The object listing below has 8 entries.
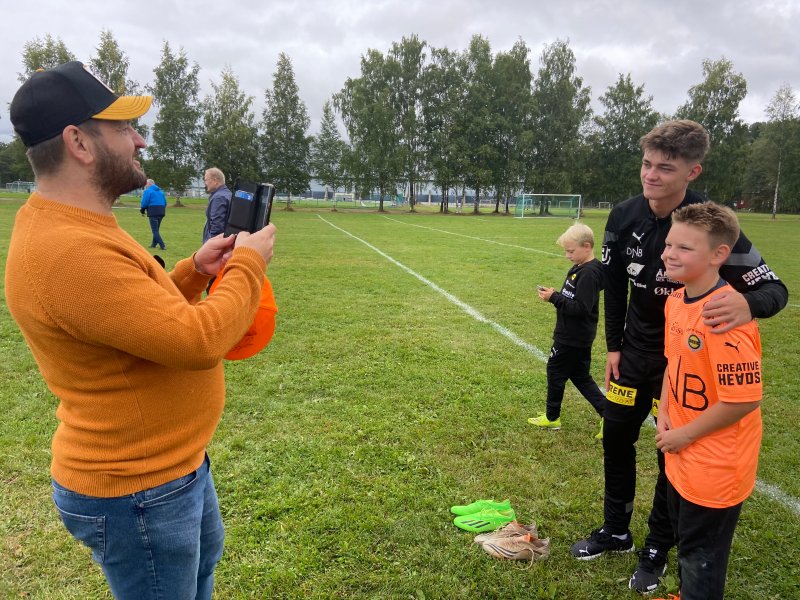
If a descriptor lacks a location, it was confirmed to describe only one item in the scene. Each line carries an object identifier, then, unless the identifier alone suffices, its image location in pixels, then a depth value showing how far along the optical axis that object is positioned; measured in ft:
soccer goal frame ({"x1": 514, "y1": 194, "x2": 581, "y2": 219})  164.45
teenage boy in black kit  8.36
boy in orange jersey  6.61
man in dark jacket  27.37
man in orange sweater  4.16
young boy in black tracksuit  13.87
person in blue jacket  48.34
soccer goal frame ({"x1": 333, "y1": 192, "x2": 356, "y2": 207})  240.12
